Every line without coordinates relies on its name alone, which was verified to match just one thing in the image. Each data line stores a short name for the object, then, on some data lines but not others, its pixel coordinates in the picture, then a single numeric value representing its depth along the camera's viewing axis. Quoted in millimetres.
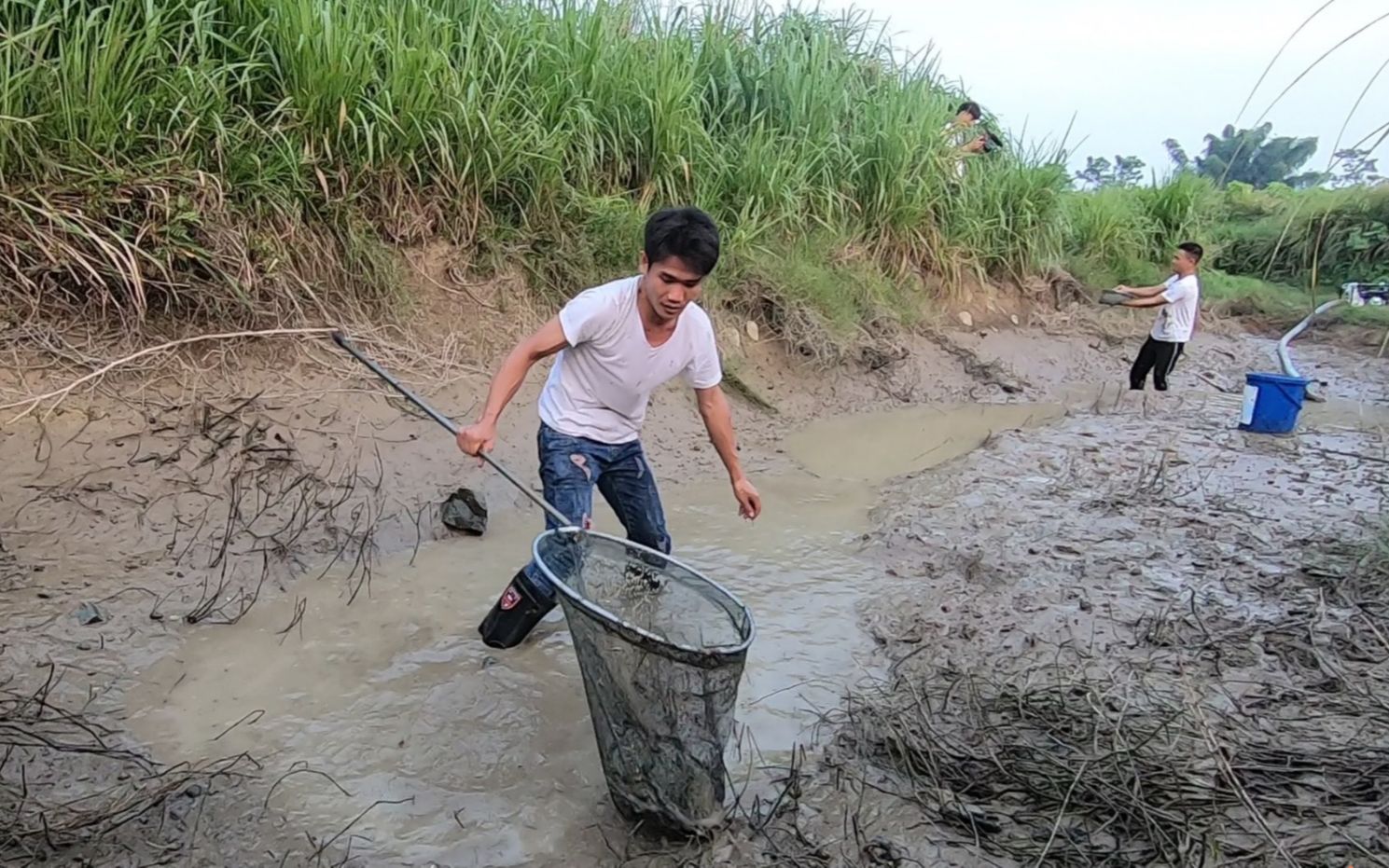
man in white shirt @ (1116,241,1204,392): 7516
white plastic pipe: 7086
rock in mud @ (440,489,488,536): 4039
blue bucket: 6234
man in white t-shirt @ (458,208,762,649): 2582
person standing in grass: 8438
